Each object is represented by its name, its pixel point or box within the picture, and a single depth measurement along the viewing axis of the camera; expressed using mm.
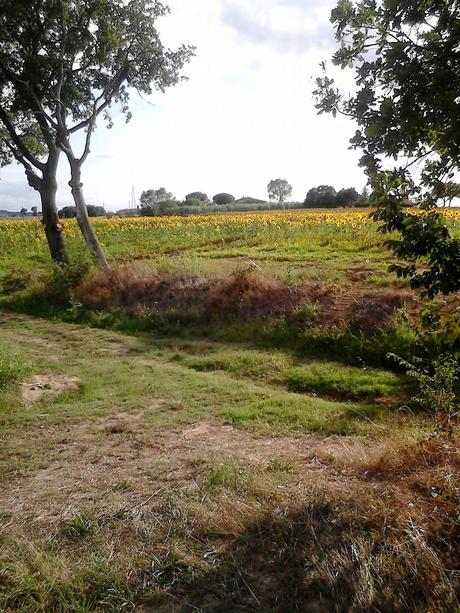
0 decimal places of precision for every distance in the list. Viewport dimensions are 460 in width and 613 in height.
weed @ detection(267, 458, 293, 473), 4179
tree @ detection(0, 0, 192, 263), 14539
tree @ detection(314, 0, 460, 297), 2748
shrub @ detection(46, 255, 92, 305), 13612
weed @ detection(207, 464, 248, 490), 3835
